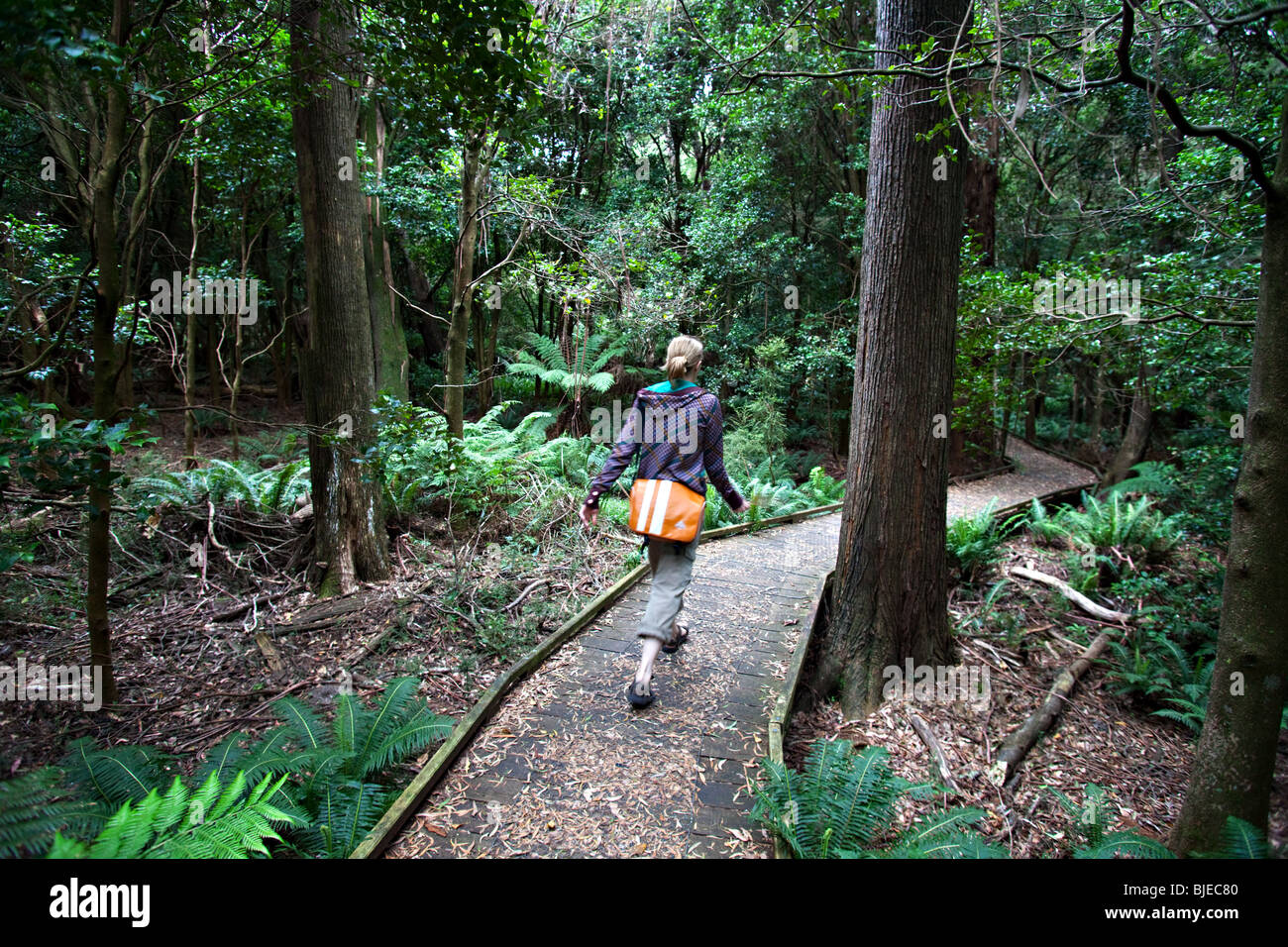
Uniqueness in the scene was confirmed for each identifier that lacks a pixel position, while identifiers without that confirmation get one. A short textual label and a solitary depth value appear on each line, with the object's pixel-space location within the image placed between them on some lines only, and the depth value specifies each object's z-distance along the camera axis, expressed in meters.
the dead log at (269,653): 4.80
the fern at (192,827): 2.11
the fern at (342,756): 2.78
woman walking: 3.79
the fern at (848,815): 2.71
